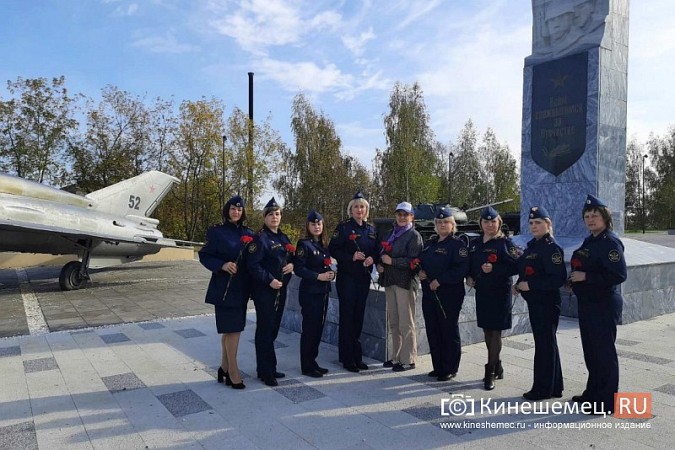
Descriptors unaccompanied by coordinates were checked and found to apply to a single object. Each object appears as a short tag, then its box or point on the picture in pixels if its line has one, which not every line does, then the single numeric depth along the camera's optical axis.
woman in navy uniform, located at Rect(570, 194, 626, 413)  3.51
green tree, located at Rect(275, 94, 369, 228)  30.11
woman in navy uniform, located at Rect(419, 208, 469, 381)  4.34
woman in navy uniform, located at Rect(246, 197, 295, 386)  4.20
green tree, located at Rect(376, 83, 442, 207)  32.41
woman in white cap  4.64
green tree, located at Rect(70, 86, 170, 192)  21.50
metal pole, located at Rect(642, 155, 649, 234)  38.30
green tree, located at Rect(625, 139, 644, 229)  41.38
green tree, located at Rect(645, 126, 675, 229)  38.53
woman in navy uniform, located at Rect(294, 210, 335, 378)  4.61
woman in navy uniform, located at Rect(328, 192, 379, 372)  4.74
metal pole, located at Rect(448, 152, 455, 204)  38.75
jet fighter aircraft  11.02
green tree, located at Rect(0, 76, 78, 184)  19.36
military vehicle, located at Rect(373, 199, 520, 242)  19.88
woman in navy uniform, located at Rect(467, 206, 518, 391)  4.12
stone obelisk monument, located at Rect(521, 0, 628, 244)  7.74
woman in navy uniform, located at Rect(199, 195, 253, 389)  4.09
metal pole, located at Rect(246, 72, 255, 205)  23.84
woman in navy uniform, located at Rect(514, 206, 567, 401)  3.83
